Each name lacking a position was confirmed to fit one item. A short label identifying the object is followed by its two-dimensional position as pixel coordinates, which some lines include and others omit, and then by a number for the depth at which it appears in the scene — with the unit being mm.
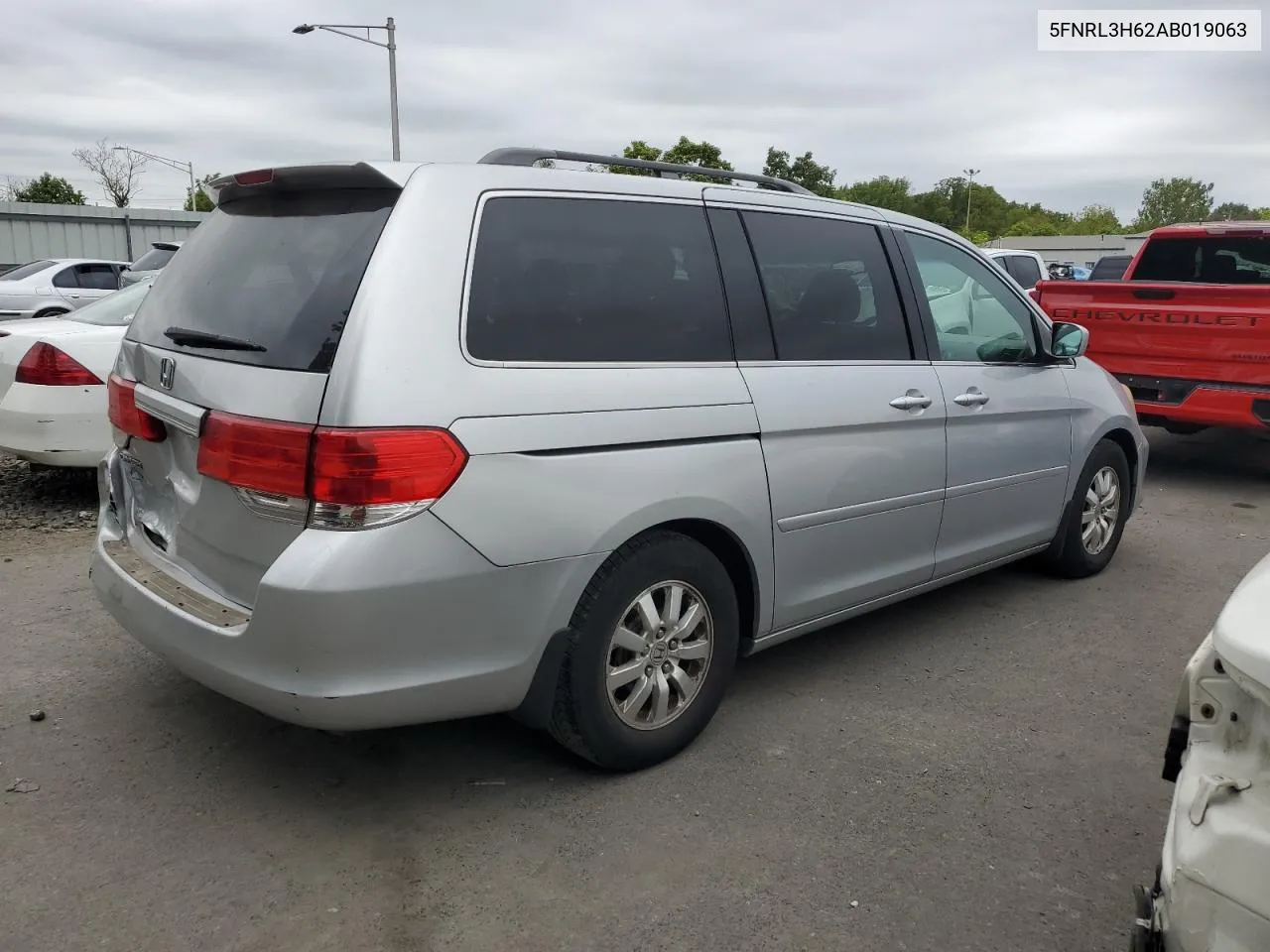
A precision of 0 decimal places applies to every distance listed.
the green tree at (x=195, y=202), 48062
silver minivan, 2625
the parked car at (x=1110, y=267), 20247
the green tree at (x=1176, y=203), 106188
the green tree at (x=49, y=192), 51406
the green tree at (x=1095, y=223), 101506
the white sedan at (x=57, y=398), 5996
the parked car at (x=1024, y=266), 16891
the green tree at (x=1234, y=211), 83512
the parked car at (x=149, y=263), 14570
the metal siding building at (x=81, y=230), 26938
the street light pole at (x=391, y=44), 20031
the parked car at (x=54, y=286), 17562
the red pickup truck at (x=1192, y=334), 7445
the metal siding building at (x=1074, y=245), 64438
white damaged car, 1730
